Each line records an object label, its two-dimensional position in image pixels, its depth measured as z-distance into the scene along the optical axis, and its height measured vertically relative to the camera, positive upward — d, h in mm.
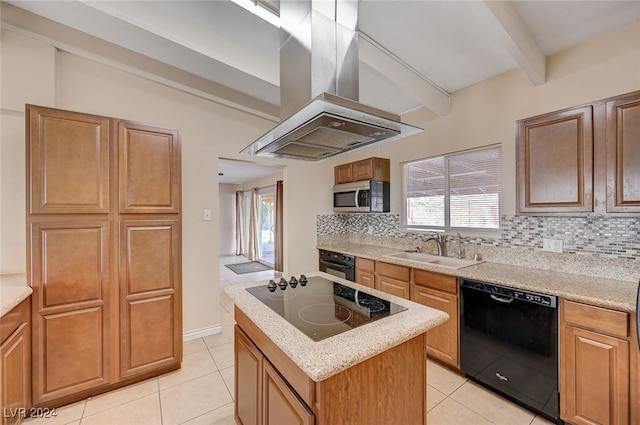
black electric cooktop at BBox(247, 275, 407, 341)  1168 -496
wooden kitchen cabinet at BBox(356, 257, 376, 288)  3035 -709
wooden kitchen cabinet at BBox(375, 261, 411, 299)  2618 -699
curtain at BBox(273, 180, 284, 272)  5762 -545
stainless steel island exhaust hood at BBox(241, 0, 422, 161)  1336 +750
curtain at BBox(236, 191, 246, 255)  7999 -326
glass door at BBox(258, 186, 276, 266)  7062 -386
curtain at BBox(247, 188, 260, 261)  7176 -427
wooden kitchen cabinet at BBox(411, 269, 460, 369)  2211 -804
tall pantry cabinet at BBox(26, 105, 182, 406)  1803 -284
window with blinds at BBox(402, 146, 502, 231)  2650 +219
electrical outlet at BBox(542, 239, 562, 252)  2129 -279
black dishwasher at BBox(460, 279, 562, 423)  1697 -929
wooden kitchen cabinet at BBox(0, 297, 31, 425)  1464 -884
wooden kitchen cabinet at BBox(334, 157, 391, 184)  3480 +566
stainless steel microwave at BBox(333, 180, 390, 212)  3423 +200
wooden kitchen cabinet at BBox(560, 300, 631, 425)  1444 -888
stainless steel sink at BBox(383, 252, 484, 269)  2625 -510
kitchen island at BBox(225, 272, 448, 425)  928 -646
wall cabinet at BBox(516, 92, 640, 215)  1555 +328
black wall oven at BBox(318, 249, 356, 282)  3346 -706
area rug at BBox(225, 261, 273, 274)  6074 -1331
